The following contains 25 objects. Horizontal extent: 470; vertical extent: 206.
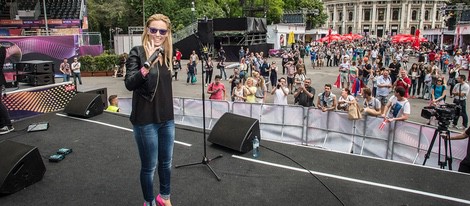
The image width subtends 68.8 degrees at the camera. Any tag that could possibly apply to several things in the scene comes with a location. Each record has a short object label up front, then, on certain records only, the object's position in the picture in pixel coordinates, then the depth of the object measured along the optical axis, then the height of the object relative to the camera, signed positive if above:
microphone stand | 4.91 -1.49
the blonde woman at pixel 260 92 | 11.57 -0.92
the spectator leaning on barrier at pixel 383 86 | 12.39 -0.76
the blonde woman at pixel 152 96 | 3.16 -0.31
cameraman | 5.48 -1.58
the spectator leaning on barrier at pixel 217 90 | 11.18 -0.83
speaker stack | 9.77 -0.28
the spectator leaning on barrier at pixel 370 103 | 8.86 -0.98
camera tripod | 5.90 -1.23
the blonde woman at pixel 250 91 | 10.73 -0.83
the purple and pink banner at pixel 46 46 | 20.47 +1.06
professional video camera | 5.93 -0.83
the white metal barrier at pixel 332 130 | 7.21 -1.58
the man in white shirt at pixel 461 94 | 10.74 -0.91
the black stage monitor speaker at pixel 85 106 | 7.94 -0.99
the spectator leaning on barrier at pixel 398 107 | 8.16 -1.03
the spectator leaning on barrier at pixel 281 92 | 10.68 -0.85
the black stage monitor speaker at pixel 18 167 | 4.30 -1.34
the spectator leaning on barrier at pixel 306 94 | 10.33 -0.89
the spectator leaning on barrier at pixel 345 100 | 8.79 -0.93
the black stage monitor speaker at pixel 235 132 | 5.75 -1.17
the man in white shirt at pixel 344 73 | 17.48 -0.41
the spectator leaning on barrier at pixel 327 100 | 9.31 -0.95
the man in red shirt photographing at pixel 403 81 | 12.57 -0.58
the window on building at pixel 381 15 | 115.38 +16.81
